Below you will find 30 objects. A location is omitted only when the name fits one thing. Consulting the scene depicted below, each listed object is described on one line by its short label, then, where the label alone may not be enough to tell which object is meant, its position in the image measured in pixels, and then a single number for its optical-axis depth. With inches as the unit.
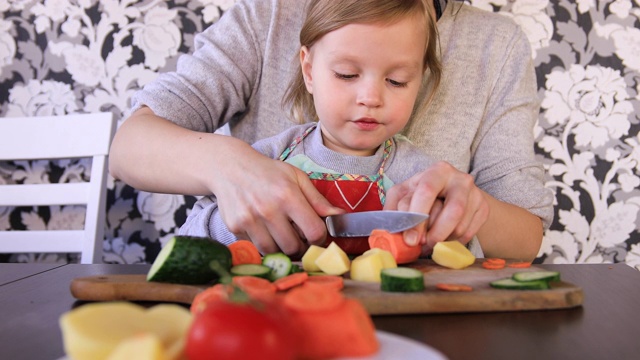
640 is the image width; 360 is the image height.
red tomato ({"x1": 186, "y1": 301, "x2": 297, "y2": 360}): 13.7
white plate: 16.0
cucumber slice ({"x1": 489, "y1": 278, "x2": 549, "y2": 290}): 30.5
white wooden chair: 71.4
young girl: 44.5
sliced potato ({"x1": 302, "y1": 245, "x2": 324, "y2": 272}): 35.3
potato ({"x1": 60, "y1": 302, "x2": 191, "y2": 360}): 15.0
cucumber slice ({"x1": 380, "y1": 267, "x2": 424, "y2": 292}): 29.2
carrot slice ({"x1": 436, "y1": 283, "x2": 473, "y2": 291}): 29.8
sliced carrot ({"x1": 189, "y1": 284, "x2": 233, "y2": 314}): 23.4
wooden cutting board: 28.7
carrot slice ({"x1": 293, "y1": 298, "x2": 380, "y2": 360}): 16.2
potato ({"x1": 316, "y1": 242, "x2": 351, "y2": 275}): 34.1
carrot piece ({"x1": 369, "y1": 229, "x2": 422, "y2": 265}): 36.2
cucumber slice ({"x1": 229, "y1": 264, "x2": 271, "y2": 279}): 30.7
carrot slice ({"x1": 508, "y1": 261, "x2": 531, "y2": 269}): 37.1
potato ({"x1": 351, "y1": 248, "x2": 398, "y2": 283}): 32.7
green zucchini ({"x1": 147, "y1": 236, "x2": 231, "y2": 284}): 30.7
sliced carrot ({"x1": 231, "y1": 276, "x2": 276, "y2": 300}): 25.5
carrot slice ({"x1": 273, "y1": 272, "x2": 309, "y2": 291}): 28.0
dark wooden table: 22.9
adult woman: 41.6
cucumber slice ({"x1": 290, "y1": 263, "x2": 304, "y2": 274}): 32.6
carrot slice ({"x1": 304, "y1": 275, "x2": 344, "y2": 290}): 28.0
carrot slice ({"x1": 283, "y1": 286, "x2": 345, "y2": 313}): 16.9
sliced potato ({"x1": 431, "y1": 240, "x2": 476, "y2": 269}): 36.7
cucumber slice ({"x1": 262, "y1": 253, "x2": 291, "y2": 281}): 32.1
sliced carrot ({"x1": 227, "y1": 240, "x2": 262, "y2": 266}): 34.7
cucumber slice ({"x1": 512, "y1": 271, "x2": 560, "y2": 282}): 30.9
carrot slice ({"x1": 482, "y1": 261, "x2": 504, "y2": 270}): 36.7
